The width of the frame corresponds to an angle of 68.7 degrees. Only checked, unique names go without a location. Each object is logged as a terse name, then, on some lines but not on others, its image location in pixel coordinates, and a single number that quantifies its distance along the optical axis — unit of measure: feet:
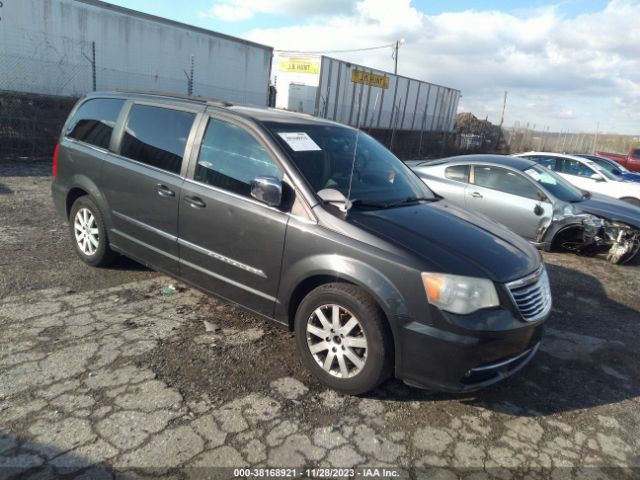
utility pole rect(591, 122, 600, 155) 148.68
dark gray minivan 9.24
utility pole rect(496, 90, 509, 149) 120.78
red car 71.09
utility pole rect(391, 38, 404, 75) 94.04
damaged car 22.63
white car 36.01
